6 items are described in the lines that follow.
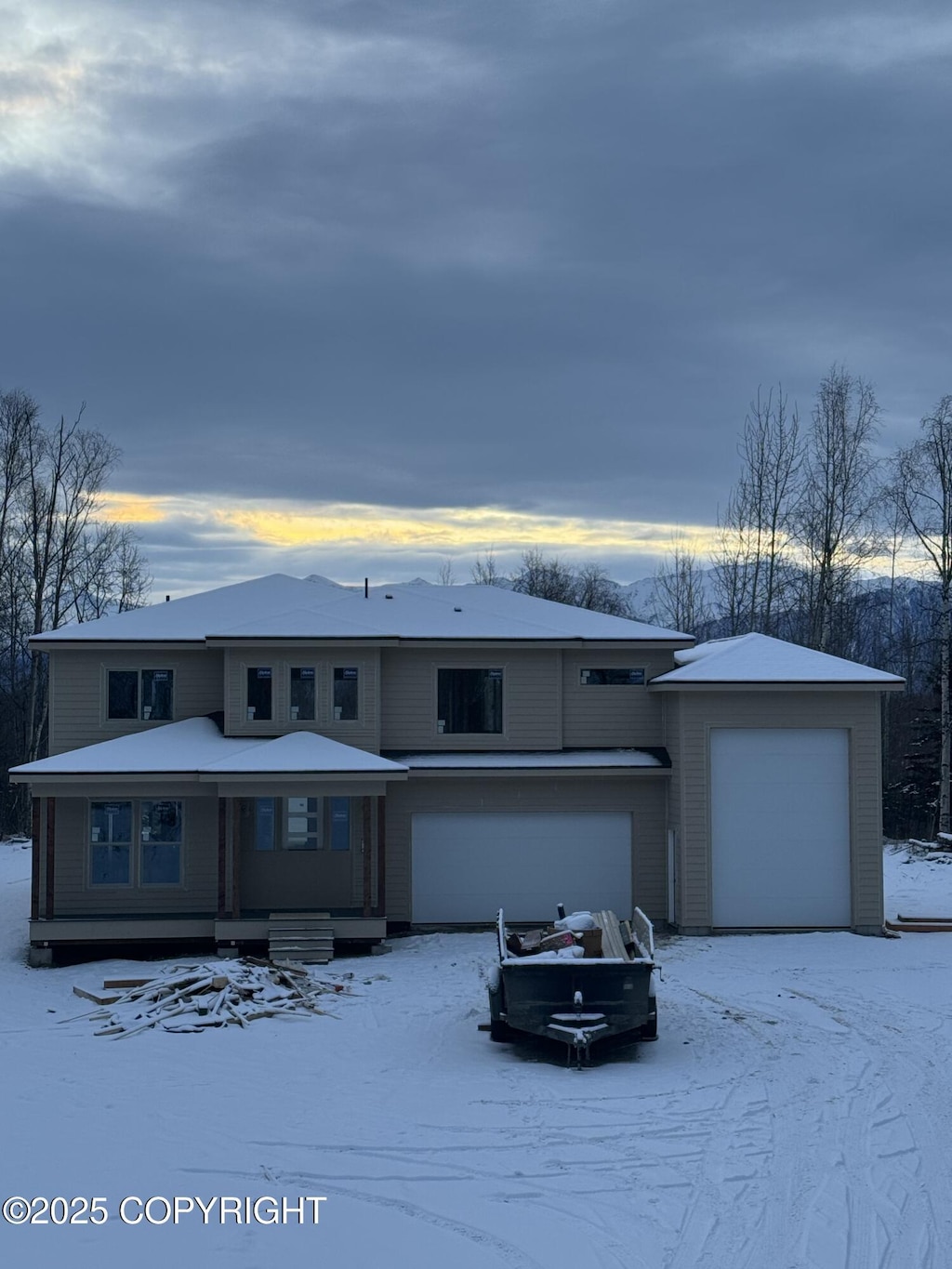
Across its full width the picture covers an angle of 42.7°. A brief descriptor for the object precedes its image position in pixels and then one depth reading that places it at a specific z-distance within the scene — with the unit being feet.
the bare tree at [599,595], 202.69
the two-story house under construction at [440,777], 68.49
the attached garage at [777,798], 70.18
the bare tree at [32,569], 128.06
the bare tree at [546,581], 204.33
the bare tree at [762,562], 131.34
